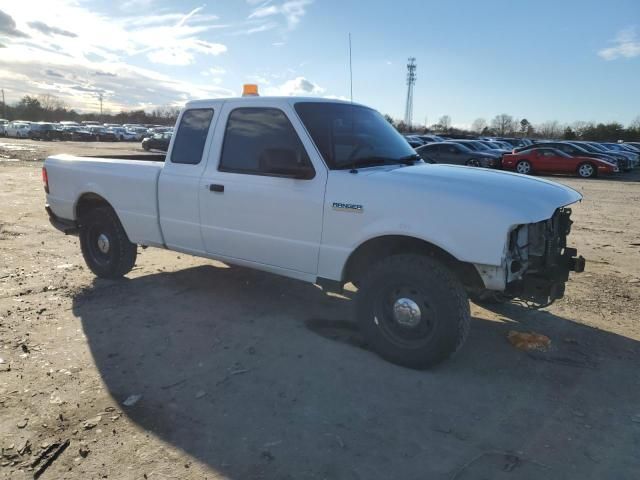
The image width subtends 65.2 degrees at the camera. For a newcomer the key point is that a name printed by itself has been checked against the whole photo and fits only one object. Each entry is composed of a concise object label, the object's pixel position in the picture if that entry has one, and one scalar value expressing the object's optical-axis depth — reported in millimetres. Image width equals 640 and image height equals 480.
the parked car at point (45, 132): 48688
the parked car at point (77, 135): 48875
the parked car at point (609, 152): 25870
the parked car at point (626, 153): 28172
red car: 23156
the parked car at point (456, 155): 22797
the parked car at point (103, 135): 50500
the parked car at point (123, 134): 53072
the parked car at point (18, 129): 50625
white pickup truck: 3520
